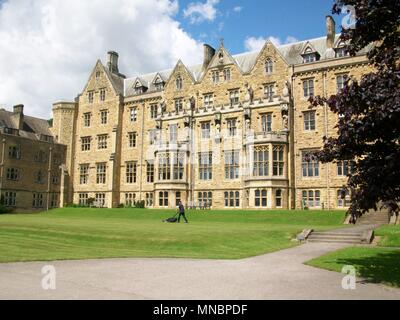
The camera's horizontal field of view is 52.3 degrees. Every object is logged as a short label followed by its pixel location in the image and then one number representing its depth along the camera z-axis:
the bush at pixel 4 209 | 45.68
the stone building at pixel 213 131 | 39.94
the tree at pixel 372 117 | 9.55
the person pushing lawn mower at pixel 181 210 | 29.62
